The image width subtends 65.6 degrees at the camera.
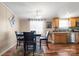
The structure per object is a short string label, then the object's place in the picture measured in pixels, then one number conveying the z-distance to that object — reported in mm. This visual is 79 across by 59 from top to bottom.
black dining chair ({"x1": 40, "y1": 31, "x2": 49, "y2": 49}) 1631
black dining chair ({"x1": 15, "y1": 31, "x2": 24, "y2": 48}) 1611
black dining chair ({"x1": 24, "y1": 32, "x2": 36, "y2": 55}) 1802
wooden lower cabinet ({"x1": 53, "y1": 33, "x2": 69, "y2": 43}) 1914
